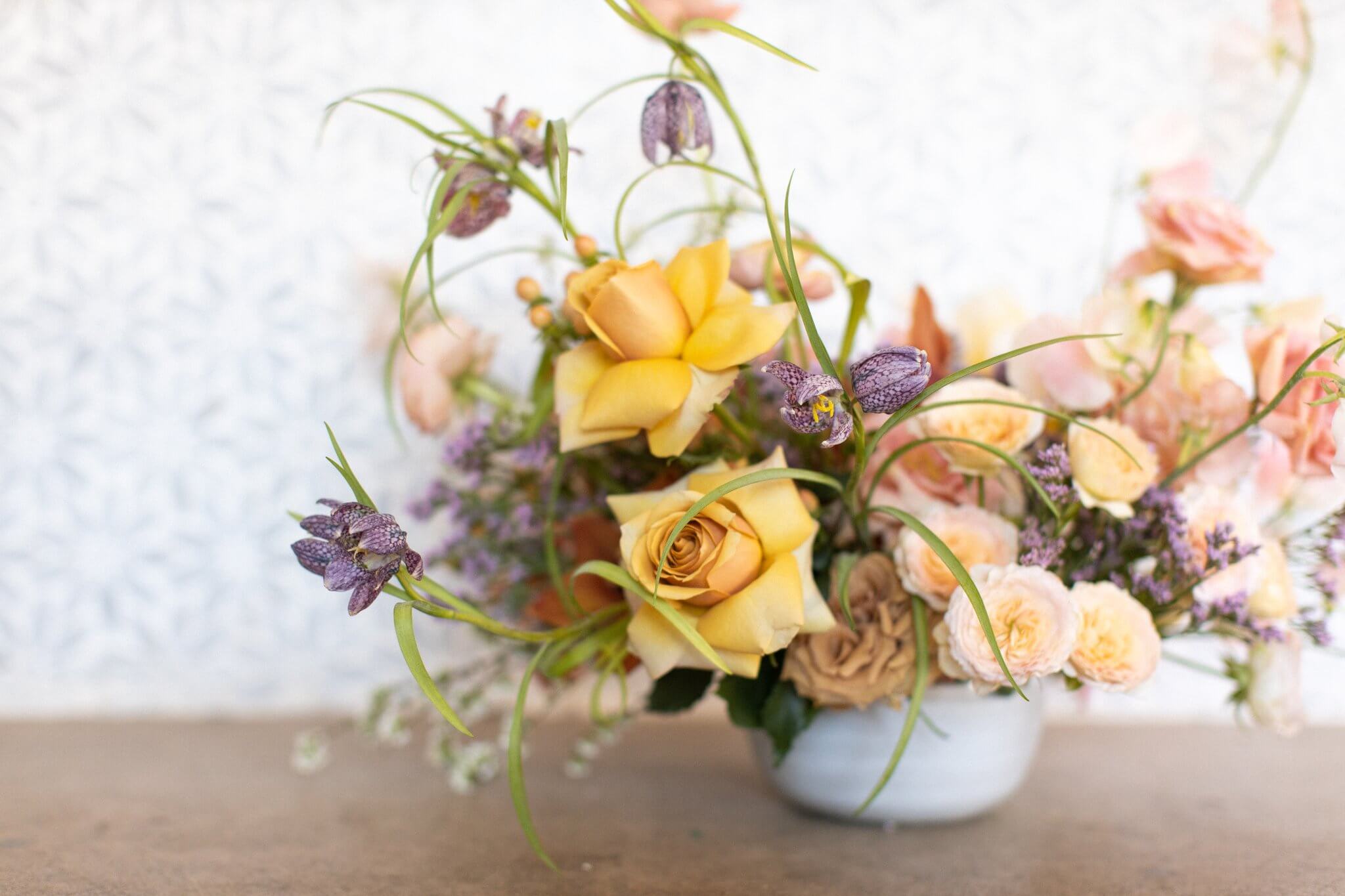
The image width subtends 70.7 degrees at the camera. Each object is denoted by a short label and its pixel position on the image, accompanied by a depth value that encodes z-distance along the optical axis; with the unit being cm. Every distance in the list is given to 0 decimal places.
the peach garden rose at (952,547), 52
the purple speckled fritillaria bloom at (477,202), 53
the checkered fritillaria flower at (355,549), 42
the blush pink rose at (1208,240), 61
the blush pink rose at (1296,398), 53
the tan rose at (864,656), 54
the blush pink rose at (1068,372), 55
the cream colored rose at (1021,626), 48
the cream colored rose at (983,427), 53
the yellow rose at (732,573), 46
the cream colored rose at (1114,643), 50
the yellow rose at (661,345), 48
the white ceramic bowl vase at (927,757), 60
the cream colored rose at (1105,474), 51
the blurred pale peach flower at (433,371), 69
